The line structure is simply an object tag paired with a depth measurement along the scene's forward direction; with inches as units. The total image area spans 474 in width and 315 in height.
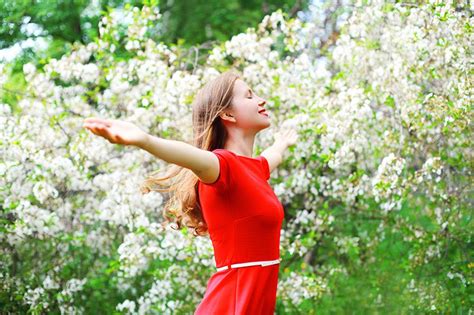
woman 112.0
